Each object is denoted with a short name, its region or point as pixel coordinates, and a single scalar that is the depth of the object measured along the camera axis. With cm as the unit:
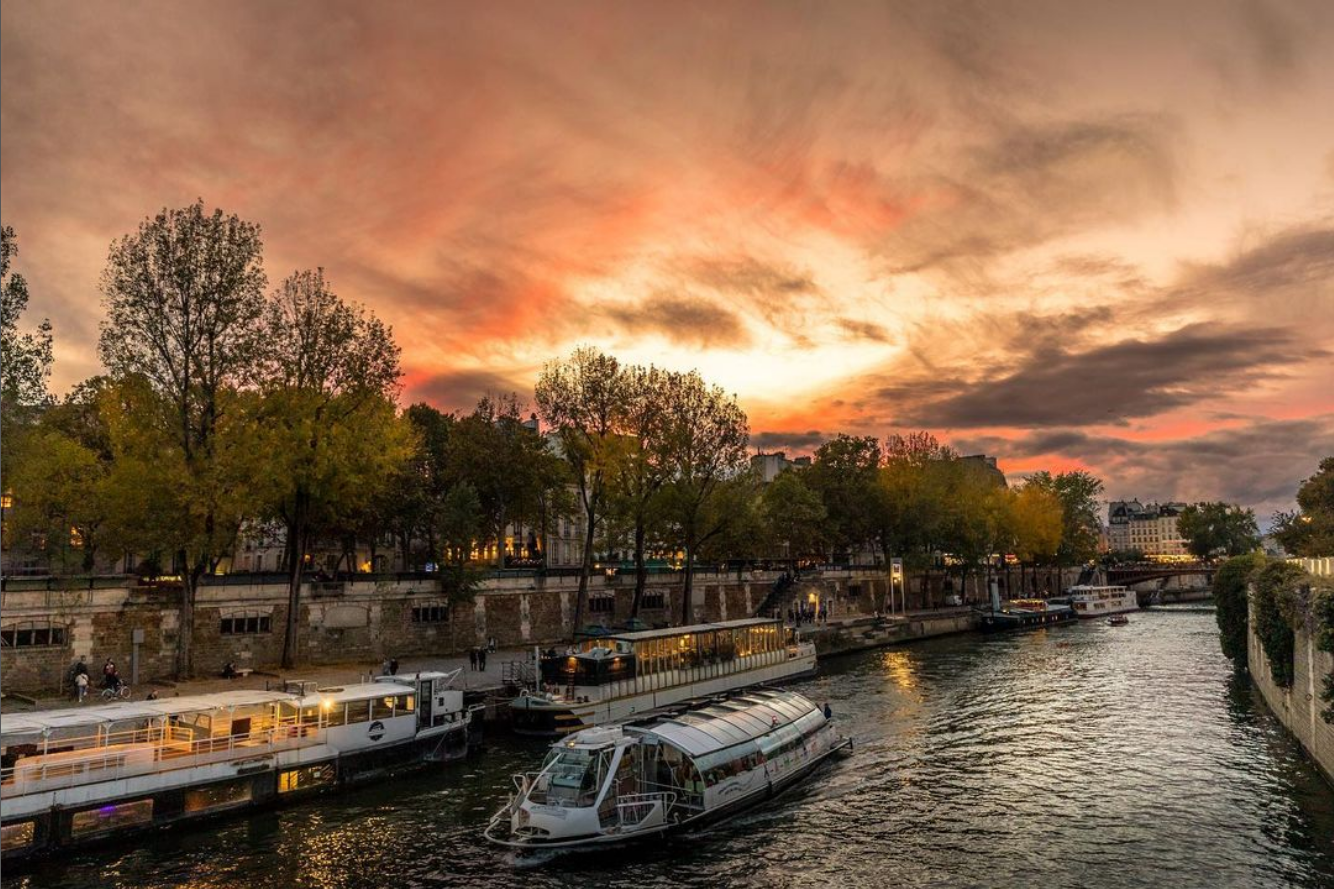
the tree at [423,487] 7994
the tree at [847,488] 10775
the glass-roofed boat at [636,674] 4522
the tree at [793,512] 9719
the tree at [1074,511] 14988
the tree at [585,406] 6788
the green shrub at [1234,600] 6166
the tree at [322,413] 5188
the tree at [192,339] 4806
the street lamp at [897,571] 10394
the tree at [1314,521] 7912
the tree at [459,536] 6675
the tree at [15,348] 4112
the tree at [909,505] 10781
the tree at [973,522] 11369
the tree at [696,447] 7406
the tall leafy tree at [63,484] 5275
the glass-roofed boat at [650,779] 2856
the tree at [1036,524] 13100
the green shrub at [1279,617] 3897
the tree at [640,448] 6981
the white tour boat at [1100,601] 12456
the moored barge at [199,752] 2878
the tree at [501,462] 7800
